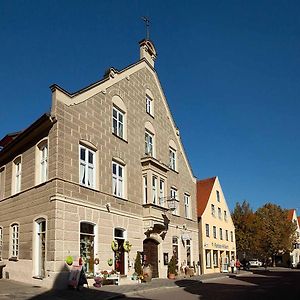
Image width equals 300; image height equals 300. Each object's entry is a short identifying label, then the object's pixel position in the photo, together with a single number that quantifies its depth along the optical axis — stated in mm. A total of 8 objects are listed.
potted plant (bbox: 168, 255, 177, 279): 20723
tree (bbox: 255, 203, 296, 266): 45652
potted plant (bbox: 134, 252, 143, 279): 17590
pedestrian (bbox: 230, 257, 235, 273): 29513
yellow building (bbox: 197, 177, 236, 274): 28424
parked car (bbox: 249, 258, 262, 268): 49163
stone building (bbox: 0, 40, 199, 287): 14056
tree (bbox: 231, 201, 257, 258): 44525
